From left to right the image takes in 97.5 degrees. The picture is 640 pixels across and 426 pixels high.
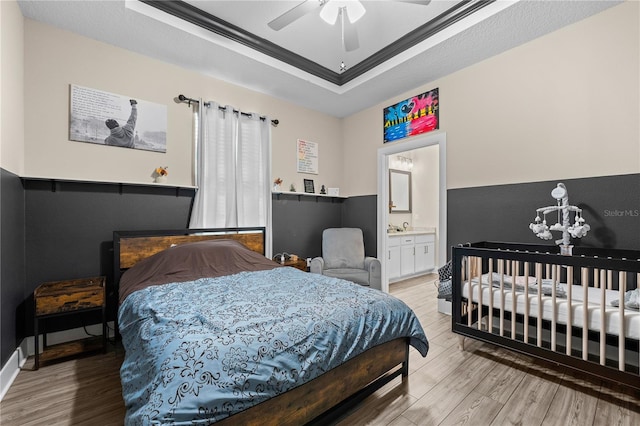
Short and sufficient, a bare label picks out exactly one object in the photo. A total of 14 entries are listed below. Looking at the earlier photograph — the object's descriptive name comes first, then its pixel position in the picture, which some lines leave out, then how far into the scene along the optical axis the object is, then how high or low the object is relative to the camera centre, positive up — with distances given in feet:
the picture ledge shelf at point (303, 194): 13.10 +0.89
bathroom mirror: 18.19 +1.36
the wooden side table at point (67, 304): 6.98 -2.37
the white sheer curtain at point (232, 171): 10.75 +1.69
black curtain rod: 10.35 +4.23
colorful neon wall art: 11.71 +4.22
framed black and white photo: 8.71 +3.07
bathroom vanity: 15.33 -2.51
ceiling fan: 6.75 +5.05
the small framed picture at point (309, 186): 14.14 +1.31
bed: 3.55 -2.08
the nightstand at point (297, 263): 11.80 -2.18
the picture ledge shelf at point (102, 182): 8.07 +0.98
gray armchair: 11.95 -2.19
